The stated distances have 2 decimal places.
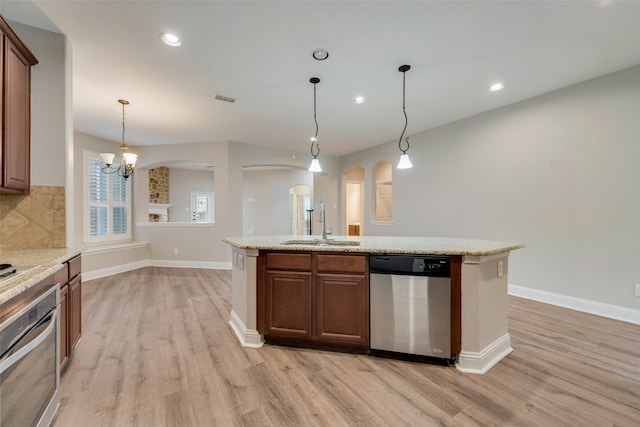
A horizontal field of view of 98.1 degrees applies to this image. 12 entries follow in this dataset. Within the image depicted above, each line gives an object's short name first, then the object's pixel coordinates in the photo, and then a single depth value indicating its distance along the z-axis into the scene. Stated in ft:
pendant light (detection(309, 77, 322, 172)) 10.02
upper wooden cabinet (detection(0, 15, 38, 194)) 5.97
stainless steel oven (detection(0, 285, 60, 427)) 3.58
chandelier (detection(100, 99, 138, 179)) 12.05
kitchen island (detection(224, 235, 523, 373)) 6.97
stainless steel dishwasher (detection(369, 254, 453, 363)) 7.08
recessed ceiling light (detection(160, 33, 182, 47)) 7.55
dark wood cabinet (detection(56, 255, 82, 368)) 6.37
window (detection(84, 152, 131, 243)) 16.96
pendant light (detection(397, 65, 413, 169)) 9.16
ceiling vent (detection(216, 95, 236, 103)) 11.66
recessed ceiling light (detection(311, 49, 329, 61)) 8.30
